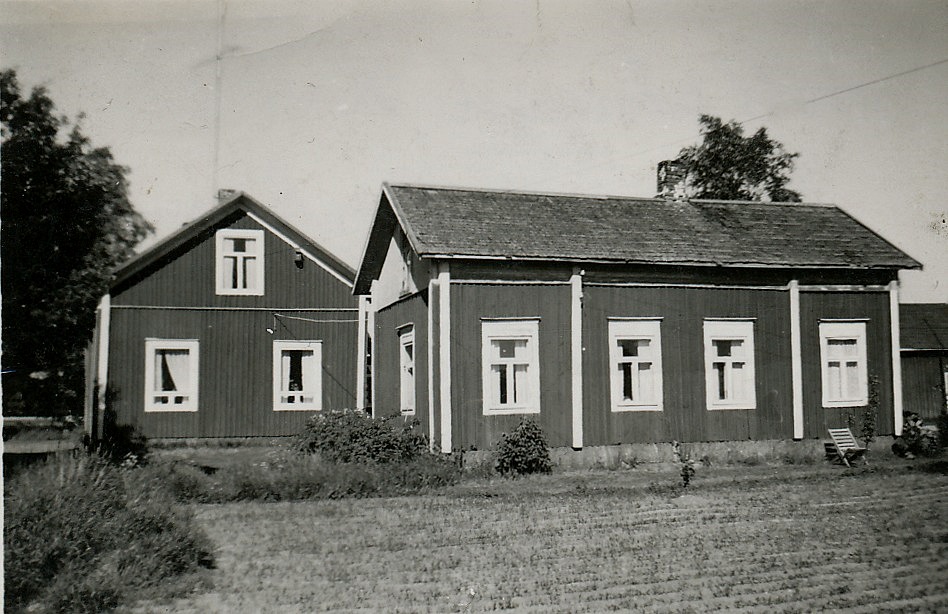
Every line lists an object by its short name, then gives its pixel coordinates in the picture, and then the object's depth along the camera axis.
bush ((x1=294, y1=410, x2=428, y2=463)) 14.53
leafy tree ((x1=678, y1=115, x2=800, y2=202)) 34.19
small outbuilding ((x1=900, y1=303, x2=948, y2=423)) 29.08
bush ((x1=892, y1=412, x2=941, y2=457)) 16.72
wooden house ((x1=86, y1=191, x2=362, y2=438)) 20.80
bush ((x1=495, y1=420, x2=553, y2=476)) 14.45
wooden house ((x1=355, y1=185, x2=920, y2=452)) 15.04
